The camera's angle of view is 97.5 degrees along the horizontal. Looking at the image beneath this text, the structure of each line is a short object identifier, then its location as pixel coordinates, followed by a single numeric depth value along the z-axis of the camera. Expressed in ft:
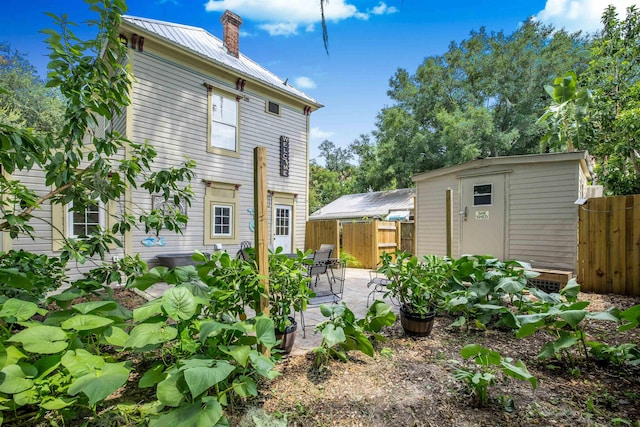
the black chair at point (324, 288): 11.74
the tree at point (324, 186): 89.34
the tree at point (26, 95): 51.55
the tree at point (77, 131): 6.35
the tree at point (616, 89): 19.53
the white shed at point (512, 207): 19.12
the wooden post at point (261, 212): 7.65
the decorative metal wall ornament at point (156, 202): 21.40
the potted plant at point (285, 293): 7.77
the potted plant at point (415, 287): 10.00
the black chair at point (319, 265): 14.33
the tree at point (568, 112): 18.81
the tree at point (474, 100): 49.16
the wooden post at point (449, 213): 15.10
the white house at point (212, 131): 20.76
